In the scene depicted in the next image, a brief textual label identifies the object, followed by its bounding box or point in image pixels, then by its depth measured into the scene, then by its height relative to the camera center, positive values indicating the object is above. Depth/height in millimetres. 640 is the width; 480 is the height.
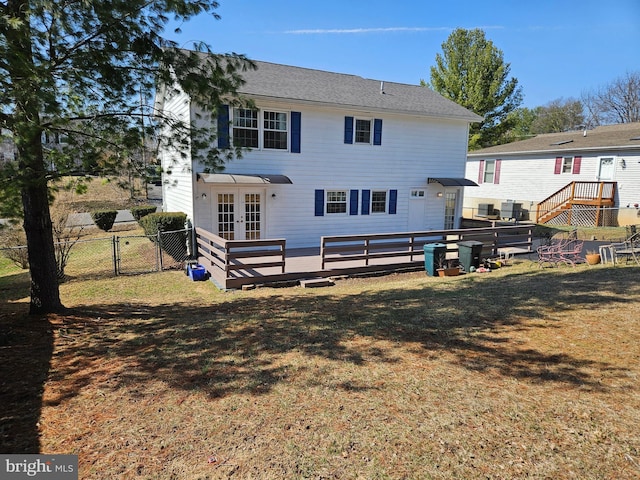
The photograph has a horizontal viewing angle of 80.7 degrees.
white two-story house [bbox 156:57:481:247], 13203 +1612
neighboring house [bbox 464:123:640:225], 20141 +2135
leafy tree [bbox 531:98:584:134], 50844 +12668
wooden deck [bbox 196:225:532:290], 10008 -1690
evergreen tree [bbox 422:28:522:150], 33562 +11472
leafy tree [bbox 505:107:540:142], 54712 +13031
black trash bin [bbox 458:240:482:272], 11734 -1463
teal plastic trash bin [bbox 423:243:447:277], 11672 -1513
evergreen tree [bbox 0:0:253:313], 4332 +1617
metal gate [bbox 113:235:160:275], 11759 -1996
